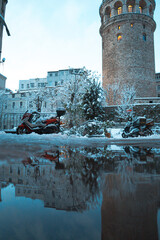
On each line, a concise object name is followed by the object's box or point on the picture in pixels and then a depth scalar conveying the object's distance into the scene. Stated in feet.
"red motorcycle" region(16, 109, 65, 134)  21.03
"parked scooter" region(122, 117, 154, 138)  23.79
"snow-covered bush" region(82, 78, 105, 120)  49.97
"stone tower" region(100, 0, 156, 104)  75.10
